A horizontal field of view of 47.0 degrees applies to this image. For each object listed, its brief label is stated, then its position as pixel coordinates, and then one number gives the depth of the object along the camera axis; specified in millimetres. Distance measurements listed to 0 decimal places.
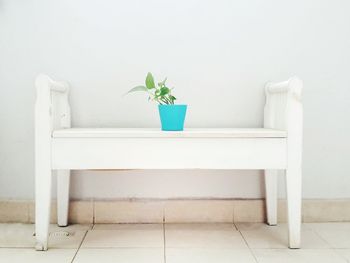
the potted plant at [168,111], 1356
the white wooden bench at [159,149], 1306
